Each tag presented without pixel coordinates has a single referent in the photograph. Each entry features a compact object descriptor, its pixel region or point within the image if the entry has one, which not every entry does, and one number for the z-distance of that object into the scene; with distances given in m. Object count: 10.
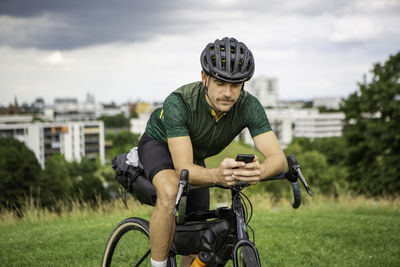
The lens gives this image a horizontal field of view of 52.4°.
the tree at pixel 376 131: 27.17
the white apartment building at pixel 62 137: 106.56
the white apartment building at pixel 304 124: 163.50
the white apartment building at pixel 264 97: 185.75
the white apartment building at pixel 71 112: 149.25
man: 2.81
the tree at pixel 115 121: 176.88
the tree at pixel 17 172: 36.41
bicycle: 2.56
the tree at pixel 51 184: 36.17
